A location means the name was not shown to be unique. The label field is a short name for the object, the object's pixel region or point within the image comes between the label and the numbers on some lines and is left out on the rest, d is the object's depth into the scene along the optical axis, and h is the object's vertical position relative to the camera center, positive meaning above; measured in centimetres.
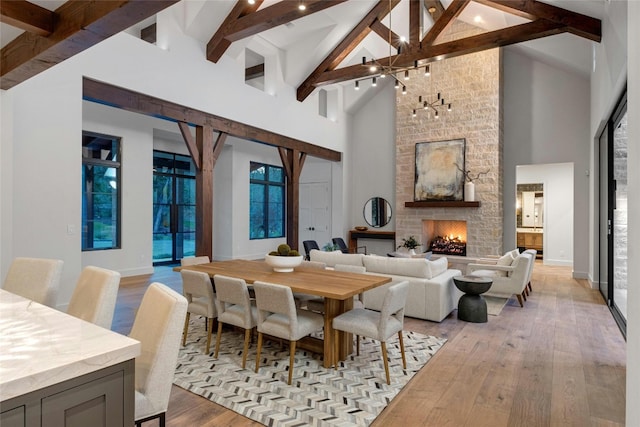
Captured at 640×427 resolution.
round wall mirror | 955 +8
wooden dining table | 285 -58
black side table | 420 -102
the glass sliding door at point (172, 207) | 870 +18
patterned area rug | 236 -130
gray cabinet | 99 -57
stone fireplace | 771 +201
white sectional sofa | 424 -80
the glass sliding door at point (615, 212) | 438 +5
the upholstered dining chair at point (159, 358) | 149 -62
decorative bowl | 350 -47
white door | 1038 +5
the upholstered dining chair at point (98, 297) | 192 -46
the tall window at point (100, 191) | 662 +43
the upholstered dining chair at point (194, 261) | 408 -55
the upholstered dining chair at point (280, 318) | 272 -85
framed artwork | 811 +103
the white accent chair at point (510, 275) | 487 -85
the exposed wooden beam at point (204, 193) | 602 +36
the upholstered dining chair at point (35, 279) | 234 -44
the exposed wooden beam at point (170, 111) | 466 +158
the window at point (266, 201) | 993 +38
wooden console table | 927 -54
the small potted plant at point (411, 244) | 794 -65
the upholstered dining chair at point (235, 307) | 296 -80
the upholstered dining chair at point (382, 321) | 276 -86
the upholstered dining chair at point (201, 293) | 324 -73
